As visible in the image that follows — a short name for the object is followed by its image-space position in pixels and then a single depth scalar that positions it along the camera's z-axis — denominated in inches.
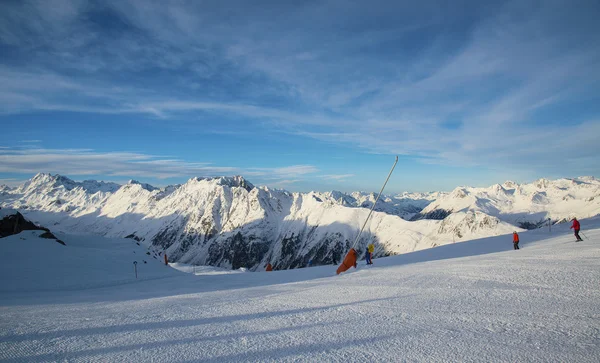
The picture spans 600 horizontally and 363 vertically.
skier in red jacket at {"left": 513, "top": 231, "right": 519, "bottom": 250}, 840.9
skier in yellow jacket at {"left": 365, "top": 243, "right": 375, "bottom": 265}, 818.0
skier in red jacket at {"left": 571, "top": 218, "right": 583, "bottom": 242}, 784.8
